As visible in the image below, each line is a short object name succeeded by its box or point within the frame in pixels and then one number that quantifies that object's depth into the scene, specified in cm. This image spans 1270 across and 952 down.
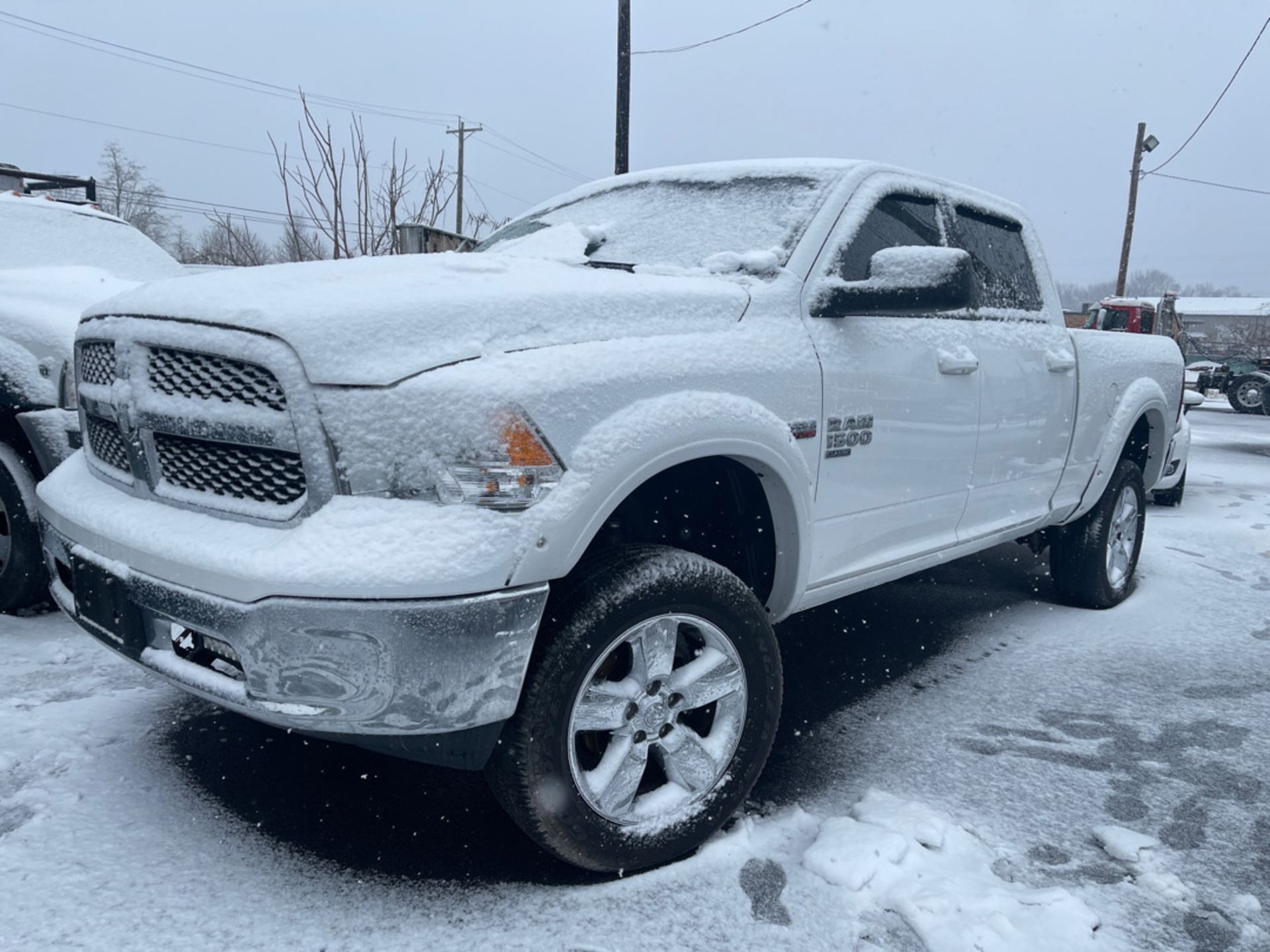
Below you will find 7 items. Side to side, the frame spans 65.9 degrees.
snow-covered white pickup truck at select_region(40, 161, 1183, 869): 185
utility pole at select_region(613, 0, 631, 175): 1291
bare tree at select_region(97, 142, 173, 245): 4775
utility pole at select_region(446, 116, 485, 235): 3694
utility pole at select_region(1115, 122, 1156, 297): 3028
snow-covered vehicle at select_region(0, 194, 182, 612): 355
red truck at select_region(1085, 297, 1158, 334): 1983
